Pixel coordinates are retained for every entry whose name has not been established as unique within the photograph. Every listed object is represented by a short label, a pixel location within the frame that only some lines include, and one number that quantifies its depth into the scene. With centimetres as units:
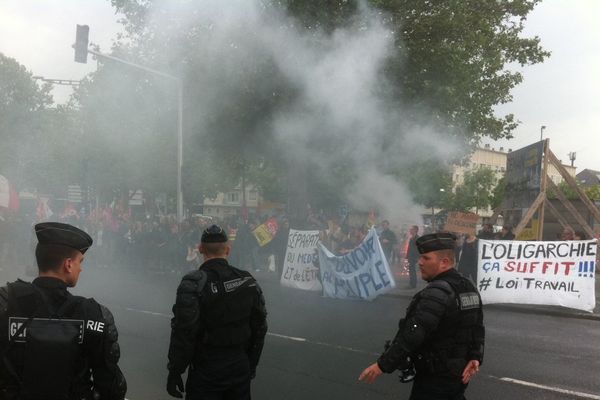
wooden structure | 1209
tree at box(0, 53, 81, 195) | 2703
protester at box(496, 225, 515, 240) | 1086
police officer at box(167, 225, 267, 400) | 286
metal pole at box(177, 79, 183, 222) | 1490
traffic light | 1188
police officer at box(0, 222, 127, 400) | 193
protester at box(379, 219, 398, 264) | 1370
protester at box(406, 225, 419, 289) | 1195
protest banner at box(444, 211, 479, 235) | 1084
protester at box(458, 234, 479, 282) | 1014
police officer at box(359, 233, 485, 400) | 278
